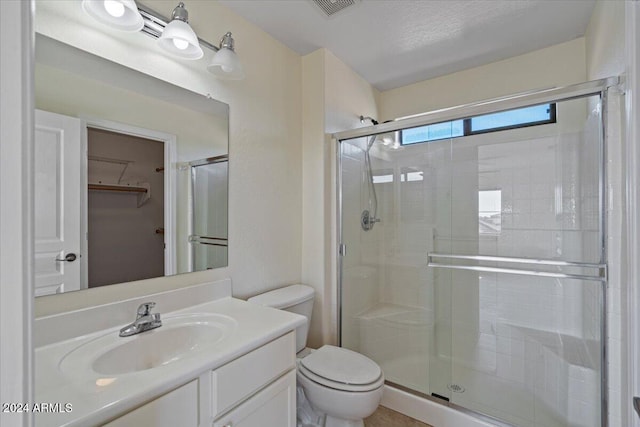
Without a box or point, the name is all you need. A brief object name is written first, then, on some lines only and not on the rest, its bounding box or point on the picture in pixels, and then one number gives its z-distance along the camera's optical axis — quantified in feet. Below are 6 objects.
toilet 4.41
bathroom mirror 3.35
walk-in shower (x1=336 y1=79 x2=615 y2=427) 5.45
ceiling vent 5.08
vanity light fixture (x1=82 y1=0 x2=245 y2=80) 3.57
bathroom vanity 2.32
